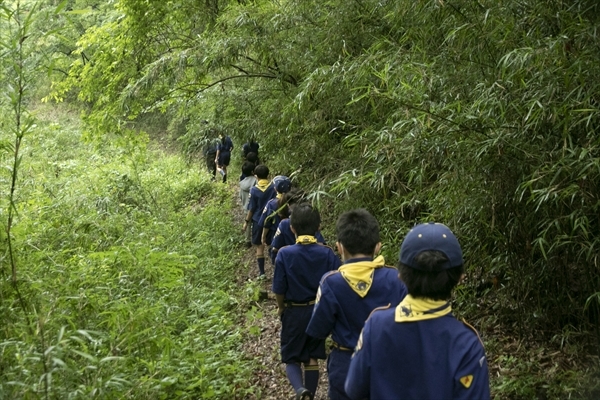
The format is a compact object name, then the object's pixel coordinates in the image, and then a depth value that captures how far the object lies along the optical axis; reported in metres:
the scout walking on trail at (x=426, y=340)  2.66
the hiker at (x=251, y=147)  11.99
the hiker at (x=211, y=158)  17.12
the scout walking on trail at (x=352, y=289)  3.78
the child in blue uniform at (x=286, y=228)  6.64
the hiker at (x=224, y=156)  16.42
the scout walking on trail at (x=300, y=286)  5.14
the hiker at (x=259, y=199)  9.45
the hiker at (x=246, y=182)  10.76
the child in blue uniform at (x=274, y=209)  7.34
